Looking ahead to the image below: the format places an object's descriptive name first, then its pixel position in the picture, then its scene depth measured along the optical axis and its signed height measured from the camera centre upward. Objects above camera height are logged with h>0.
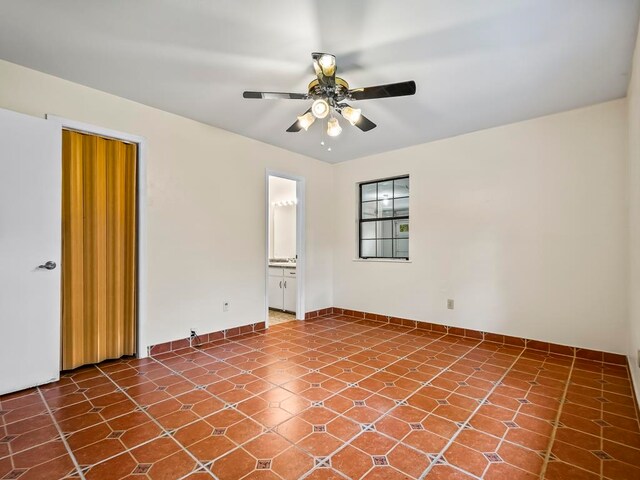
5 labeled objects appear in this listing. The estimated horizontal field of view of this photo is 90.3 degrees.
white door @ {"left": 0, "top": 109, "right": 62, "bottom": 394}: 2.37 -0.06
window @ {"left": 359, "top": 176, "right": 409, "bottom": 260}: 4.75 +0.35
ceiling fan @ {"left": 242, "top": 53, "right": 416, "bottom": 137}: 2.17 +1.10
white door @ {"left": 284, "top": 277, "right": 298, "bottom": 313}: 5.11 -0.86
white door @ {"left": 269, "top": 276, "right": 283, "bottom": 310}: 5.41 -0.88
